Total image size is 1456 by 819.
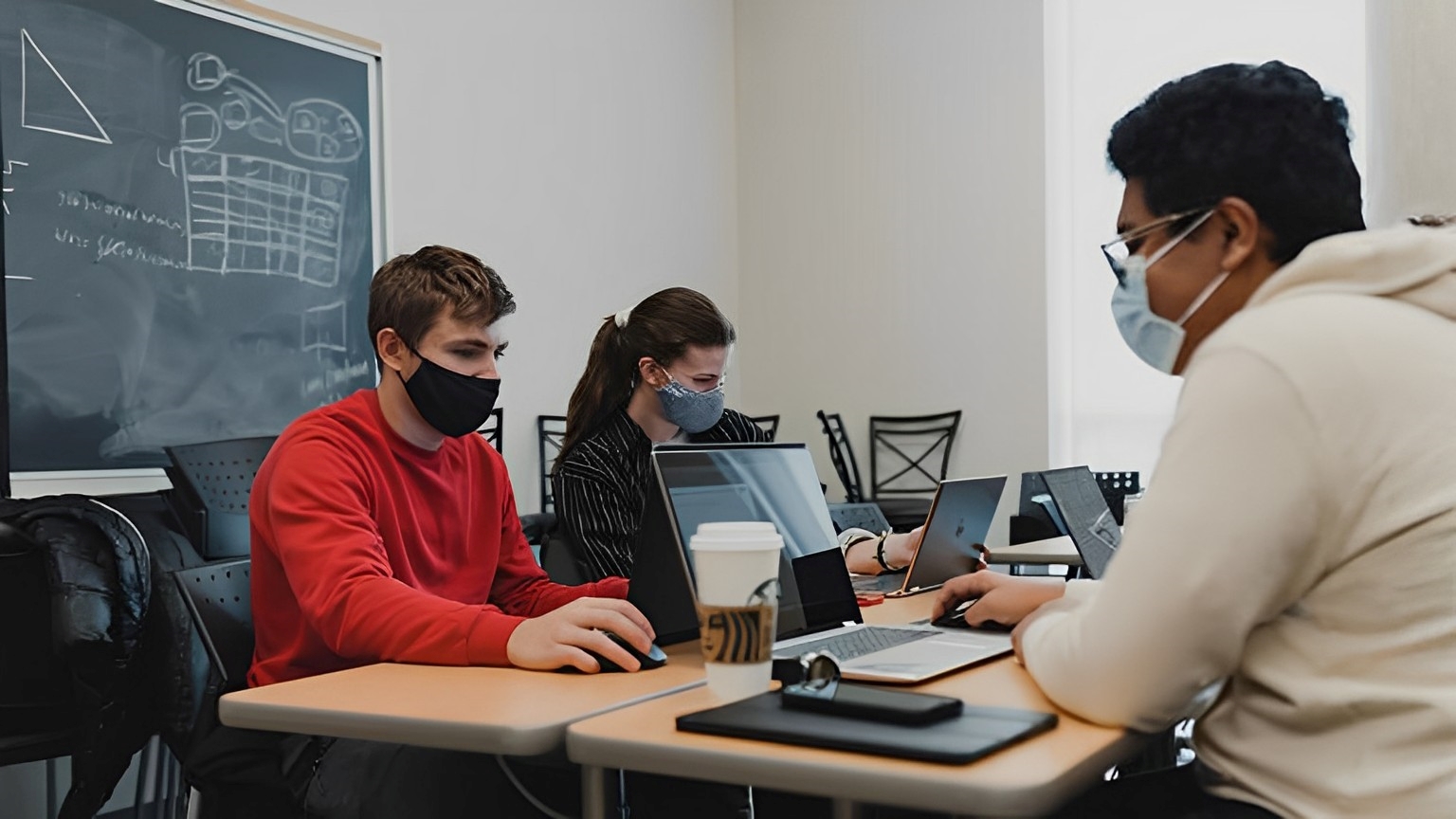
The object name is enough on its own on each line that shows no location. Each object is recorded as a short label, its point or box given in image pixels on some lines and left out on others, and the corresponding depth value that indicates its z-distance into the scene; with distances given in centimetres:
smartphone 103
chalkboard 350
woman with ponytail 226
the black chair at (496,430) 480
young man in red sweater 140
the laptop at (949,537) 210
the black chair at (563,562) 216
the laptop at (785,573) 143
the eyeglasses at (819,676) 113
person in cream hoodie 100
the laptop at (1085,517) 244
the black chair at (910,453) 675
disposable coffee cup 114
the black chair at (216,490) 293
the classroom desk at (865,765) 89
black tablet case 95
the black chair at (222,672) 158
